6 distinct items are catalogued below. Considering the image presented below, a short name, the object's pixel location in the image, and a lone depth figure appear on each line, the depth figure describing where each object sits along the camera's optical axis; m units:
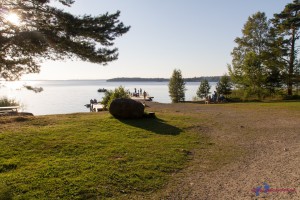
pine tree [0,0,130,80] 7.87
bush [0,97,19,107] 30.38
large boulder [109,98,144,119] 16.27
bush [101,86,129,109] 21.55
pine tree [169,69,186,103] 55.91
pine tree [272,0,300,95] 34.94
